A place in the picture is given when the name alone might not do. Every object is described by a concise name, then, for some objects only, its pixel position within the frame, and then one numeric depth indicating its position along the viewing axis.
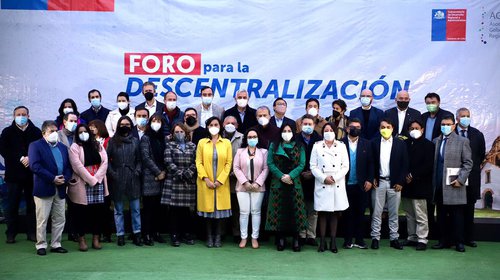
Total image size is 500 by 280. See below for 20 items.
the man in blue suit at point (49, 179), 7.97
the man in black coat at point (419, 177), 8.62
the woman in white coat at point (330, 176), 8.36
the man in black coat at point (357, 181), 8.54
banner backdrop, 9.79
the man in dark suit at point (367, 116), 9.21
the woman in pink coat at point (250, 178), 8.55
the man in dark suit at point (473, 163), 8.73
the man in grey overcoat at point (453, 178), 8.55
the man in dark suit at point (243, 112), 9.16
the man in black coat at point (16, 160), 8.79
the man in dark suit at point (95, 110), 9.33
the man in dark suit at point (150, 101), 9.33
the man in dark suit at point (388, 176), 8.56
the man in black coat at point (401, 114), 9.13
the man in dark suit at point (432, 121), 9.02
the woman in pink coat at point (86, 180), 8.15
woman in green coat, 8.42
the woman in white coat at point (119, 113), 9.29
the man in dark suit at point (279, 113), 9.09
